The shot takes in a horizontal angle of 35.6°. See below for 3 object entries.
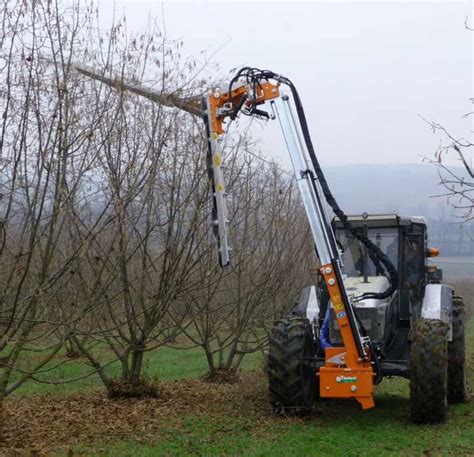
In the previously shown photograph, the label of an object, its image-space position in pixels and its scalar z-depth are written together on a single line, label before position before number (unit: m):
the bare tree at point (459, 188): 8.94
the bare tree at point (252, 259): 12.56
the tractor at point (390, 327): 8.66
